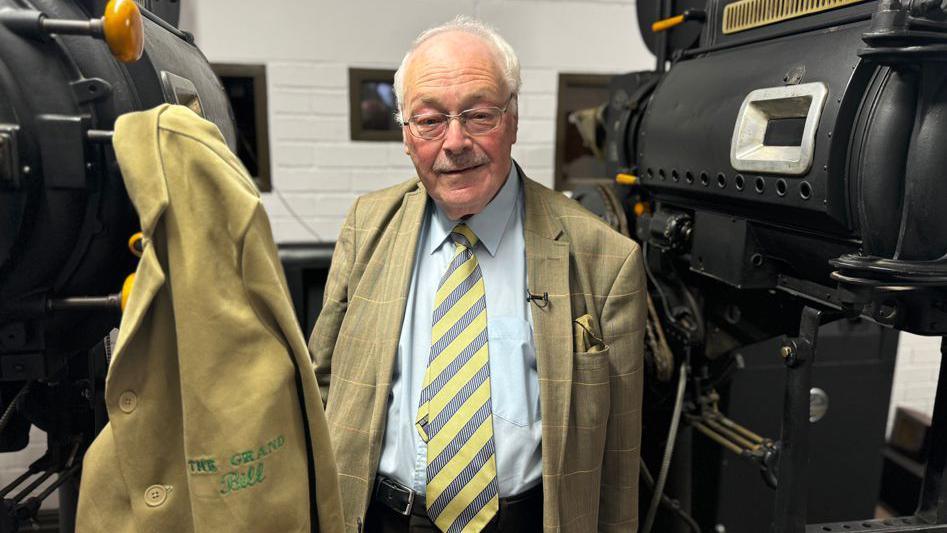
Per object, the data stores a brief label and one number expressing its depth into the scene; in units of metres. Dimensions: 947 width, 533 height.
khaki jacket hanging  0.79
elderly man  1.36
